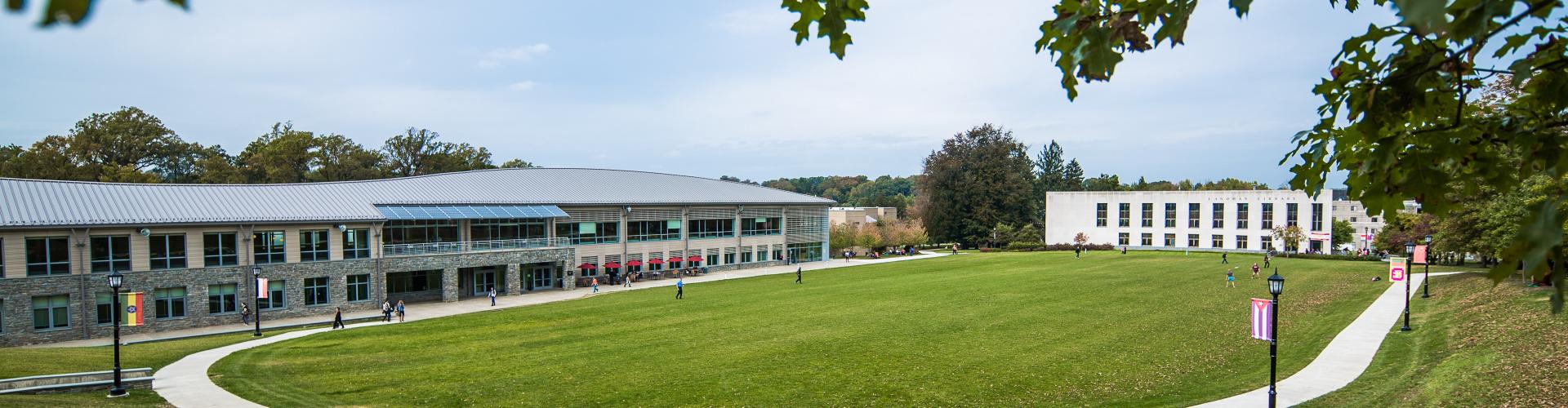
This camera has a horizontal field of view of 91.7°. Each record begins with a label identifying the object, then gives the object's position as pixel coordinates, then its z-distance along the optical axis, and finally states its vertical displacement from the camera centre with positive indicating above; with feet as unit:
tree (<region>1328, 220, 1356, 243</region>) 290.15 -18.64
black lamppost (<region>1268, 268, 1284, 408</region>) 53.86 -8.85
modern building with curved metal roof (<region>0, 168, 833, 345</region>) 103.14 -9.44
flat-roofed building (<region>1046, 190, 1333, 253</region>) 237.25 -11.29
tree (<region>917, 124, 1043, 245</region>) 290.97 -0.92
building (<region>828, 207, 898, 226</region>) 316.19 -12.45
